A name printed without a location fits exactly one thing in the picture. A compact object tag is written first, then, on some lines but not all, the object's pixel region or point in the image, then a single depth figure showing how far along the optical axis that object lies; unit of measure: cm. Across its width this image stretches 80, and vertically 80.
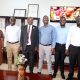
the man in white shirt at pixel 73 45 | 286
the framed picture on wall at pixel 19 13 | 402
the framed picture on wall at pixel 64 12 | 384
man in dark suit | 318
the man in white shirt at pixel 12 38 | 331
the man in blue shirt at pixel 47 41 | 322
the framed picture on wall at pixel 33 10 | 396
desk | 219
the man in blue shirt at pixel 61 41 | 313
